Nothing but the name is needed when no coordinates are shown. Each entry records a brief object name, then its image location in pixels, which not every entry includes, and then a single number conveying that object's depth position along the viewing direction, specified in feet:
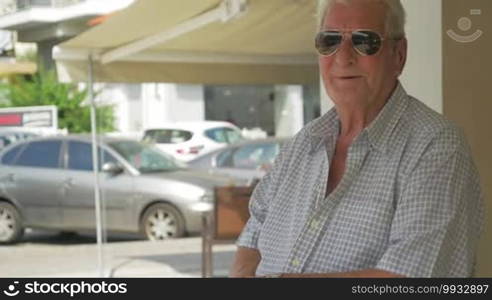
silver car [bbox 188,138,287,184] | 37.19
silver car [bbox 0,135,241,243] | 34.19
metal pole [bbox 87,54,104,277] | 24.38
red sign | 59.16
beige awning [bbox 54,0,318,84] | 17.72
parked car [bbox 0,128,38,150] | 53.07
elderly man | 5.35
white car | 61.46
